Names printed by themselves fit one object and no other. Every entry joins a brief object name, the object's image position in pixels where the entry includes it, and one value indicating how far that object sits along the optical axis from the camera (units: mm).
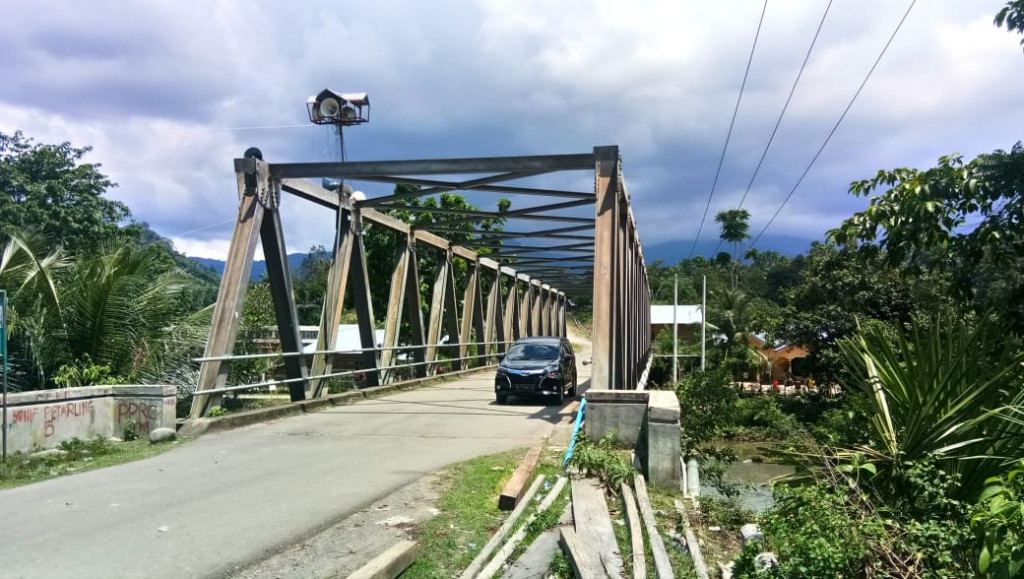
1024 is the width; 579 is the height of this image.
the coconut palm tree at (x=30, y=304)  10977
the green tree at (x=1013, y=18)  6941
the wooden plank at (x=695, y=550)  4742
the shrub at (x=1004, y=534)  3729
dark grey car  15820
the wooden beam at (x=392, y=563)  4445
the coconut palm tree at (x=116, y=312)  11359
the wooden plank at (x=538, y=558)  4832
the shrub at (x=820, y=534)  4410
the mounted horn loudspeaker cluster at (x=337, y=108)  17500
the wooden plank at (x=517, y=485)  6488
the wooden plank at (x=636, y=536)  4543
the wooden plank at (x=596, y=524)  4828
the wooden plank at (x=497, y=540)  4715
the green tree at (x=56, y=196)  24266
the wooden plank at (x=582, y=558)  4539
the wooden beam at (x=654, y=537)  4535
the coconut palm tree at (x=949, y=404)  5336
